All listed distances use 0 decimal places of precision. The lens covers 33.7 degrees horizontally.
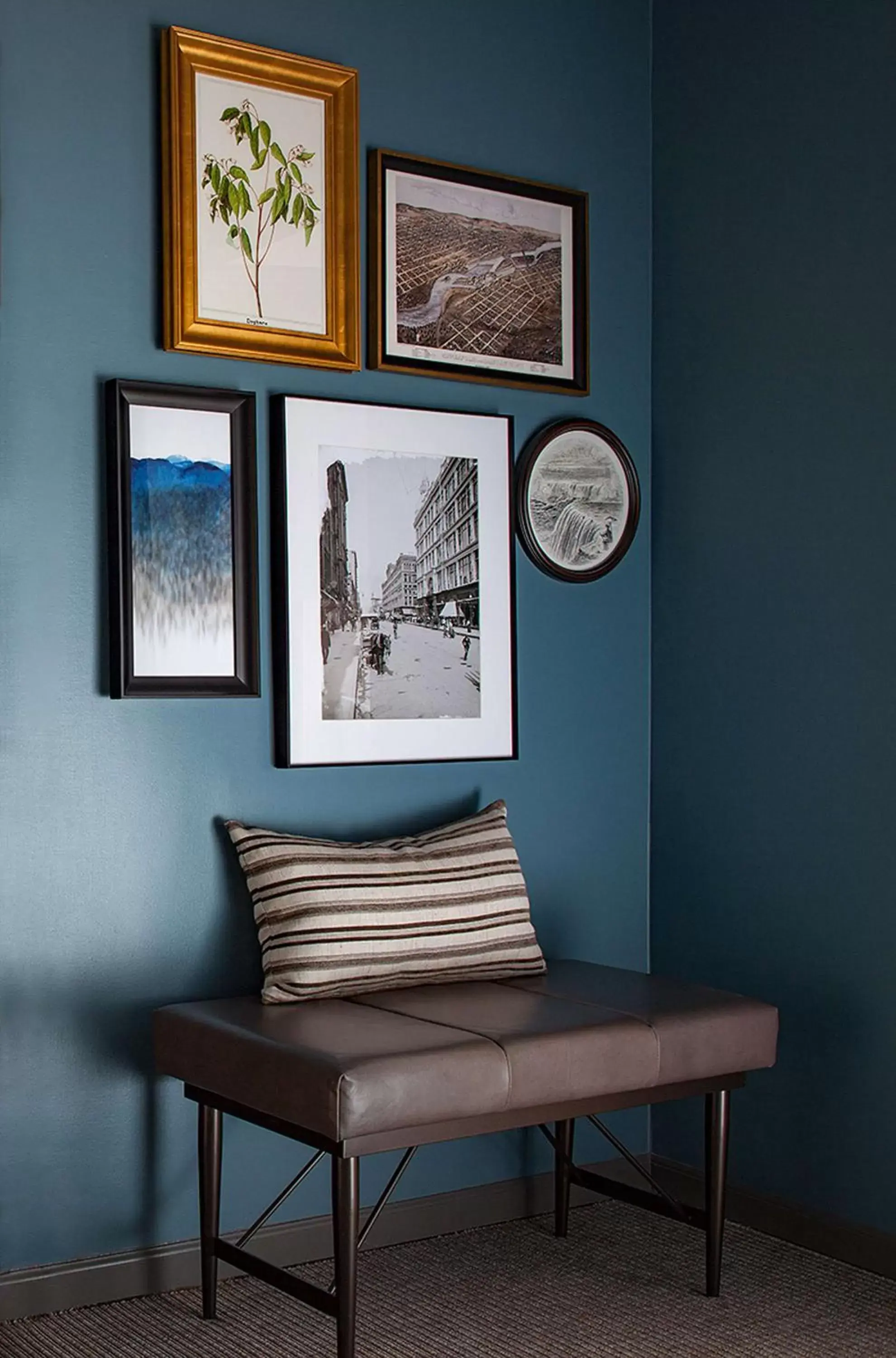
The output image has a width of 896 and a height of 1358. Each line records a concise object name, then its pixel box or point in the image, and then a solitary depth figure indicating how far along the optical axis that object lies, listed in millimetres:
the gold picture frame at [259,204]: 3066
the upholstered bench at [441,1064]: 2432
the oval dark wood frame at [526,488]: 3568
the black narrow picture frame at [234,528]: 2992
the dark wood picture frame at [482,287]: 3350
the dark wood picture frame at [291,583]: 3199
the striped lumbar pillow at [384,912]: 2922
